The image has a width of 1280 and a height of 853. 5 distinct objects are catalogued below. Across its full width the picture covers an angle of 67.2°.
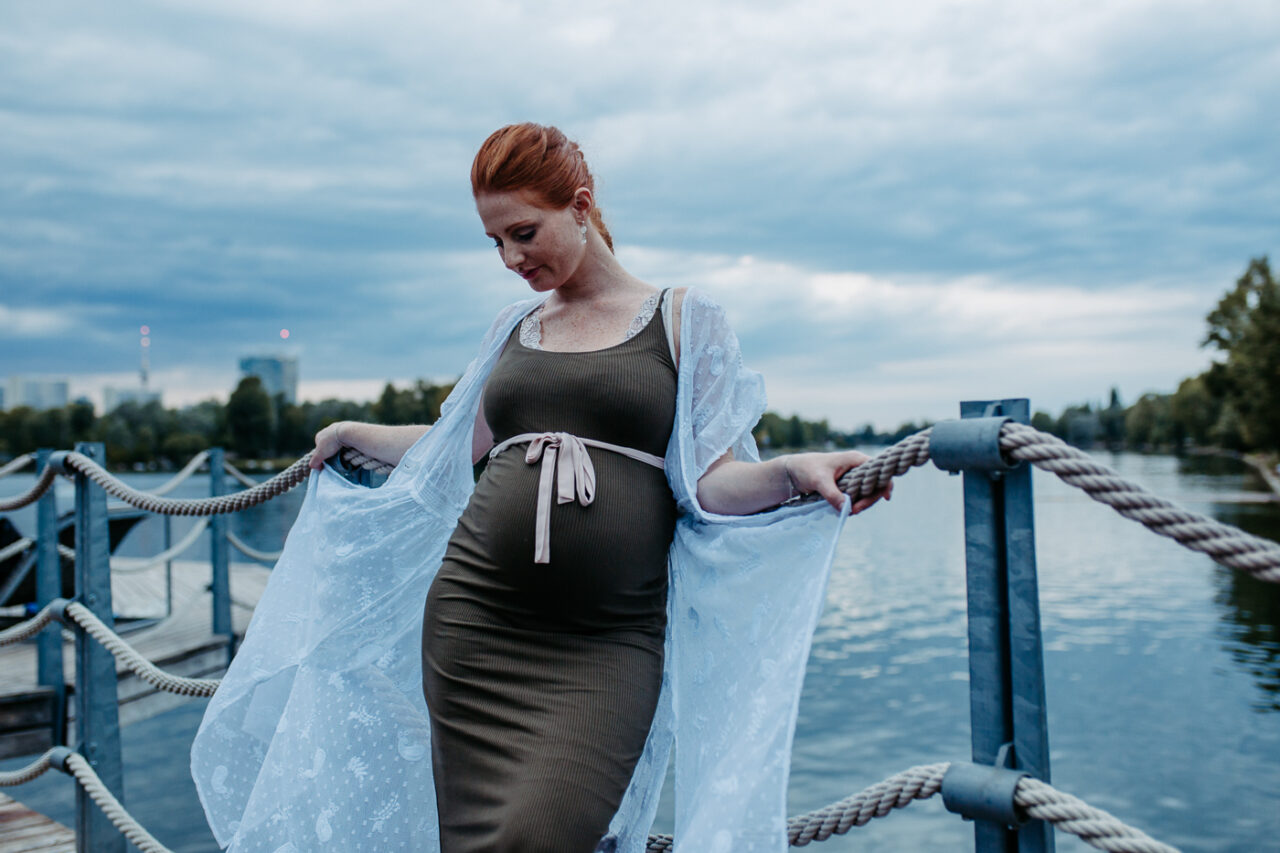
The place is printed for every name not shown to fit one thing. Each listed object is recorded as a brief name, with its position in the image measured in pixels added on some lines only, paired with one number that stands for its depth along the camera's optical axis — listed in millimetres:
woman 1755
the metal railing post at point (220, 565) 7812
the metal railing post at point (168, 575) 7977
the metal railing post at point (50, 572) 4383
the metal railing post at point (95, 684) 2887
